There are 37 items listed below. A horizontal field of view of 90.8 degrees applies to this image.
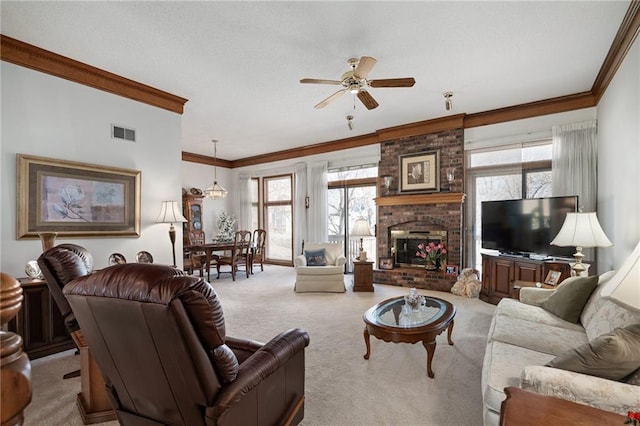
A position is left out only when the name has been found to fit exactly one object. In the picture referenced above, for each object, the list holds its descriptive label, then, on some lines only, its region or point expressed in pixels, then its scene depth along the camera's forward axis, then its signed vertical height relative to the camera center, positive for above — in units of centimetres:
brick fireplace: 534 -1
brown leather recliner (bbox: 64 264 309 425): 115 -55
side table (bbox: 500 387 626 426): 116 -77
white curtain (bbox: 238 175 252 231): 854 +30
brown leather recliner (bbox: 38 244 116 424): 182 -65
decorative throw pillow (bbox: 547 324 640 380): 136 -63
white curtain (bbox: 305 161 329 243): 708 +22
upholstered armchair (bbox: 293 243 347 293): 525 -109
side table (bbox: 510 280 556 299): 338 -81
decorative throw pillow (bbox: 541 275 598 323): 250 -69
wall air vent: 378 +98
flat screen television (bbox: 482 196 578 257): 395 -16
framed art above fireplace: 555 +73
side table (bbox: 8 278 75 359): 281 -99
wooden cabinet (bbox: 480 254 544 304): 403 -83
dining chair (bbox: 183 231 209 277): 611 -92
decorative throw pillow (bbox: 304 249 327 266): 557 -79
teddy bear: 491 -113
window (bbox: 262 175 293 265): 809 -11
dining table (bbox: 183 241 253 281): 615 -69
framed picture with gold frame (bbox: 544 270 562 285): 344 -72
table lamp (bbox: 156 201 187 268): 416 -2
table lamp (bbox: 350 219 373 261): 524 -28
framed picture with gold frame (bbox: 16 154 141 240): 308 +16
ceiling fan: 288 +129
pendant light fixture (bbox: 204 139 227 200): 685 +47
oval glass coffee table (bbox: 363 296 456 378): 247 -94
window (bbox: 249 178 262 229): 861 +30
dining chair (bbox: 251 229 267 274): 718 -81
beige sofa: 131 -85
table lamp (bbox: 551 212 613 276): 287 -21
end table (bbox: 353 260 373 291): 536 -106
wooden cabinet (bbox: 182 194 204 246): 727 -14
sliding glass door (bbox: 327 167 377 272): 671 +14
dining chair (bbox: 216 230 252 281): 642 -94
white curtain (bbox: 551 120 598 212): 419 +68
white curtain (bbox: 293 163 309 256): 743 +14
